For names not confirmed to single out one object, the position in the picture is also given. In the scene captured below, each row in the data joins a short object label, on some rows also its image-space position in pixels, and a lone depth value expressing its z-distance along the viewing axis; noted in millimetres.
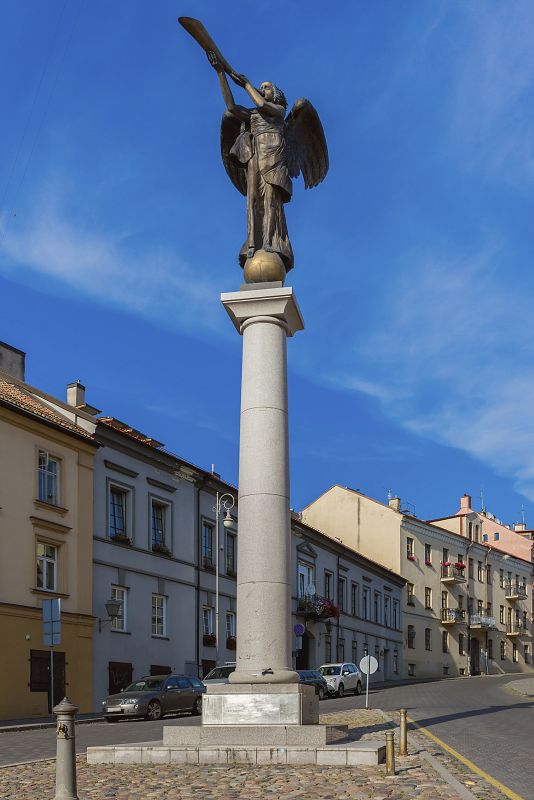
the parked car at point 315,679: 34781
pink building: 85562
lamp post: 42025
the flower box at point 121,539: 34059
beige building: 66250
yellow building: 28344
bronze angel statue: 17078
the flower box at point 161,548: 36478
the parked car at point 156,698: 26047
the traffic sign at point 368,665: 28164
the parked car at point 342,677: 39969
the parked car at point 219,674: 31581
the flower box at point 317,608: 49406
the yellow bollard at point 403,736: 14031
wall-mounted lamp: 32000
